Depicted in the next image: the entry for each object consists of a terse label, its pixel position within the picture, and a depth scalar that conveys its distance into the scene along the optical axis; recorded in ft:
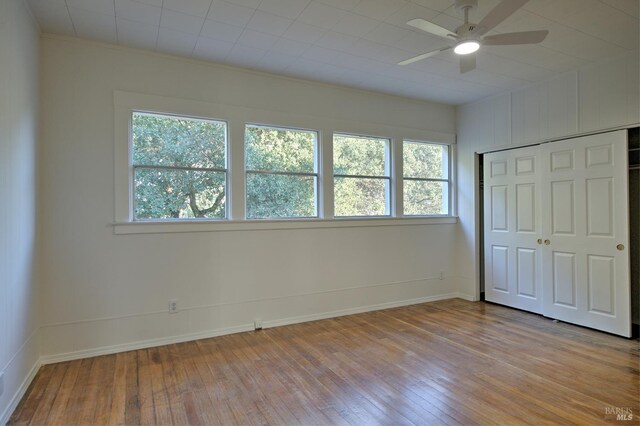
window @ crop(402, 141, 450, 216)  16.66
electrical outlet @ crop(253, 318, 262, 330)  12.82
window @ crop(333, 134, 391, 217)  14.87
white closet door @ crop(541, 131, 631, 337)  11.89
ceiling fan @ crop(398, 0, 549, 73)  7.41
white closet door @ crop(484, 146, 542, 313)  14.61
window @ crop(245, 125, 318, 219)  13.09
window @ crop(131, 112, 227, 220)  11.37
